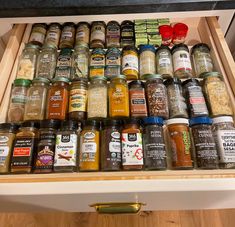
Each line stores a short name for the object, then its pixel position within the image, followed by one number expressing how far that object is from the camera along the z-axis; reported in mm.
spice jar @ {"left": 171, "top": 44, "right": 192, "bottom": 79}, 880
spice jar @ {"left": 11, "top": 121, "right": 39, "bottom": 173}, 658
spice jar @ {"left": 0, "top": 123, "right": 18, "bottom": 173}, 665
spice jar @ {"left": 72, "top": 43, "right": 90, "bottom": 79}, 888
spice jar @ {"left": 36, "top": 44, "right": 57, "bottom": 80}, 885
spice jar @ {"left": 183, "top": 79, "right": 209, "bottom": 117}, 766
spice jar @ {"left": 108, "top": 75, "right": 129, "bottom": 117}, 749
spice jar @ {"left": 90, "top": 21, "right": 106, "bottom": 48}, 981
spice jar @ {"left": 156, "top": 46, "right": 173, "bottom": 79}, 881
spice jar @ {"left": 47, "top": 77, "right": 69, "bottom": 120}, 757
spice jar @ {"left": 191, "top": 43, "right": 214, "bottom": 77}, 888
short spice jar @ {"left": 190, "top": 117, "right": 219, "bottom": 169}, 661
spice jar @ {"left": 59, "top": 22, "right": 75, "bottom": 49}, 984
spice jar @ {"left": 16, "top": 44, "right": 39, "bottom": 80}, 874
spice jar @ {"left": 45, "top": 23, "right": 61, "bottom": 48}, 978
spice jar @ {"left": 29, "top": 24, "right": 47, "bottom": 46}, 979
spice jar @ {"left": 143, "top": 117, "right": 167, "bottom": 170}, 657
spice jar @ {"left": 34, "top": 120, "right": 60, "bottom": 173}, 657
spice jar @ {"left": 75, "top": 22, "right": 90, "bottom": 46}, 976
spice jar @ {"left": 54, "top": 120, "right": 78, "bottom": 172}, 653
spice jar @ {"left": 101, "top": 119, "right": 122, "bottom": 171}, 656
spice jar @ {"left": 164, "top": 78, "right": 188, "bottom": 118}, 766
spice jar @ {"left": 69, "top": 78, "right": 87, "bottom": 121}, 763
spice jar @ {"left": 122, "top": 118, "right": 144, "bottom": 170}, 650
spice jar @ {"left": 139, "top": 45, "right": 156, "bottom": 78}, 882
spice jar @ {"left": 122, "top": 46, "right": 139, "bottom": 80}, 875
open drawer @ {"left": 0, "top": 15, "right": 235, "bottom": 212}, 550
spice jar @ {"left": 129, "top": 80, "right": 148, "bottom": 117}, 757
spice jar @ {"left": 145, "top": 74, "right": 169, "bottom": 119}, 759
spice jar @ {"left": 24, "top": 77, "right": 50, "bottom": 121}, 762
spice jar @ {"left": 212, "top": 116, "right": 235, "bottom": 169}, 665
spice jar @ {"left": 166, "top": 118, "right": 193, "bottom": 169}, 672
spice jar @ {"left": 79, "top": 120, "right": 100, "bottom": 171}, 657
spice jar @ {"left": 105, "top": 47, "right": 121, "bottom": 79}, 881
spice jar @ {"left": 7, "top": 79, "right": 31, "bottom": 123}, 785
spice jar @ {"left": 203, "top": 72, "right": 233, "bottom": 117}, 758
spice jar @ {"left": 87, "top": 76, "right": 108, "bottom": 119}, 759
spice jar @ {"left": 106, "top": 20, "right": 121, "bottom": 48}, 988
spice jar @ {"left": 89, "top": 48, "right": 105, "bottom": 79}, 880
